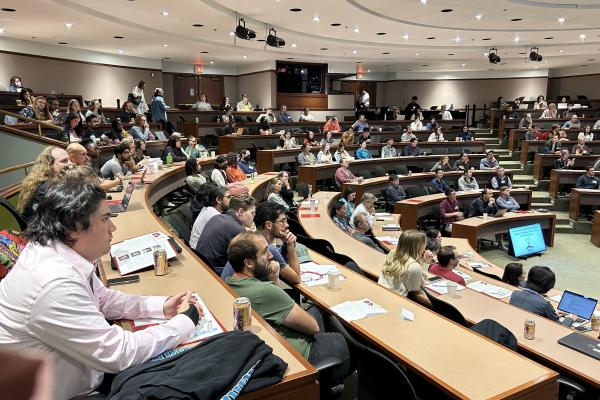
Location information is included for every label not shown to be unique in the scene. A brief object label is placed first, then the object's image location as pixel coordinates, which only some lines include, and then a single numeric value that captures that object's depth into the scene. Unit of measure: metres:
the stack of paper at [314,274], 3.36
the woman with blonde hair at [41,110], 8.17
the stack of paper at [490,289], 4.22
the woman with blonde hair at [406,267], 3.58
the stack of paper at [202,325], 1.74
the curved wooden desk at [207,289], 1.55
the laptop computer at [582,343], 2.86
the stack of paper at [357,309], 2.72
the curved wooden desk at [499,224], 7.86
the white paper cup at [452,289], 3.79
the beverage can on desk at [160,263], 2.46
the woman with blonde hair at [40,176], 3.25
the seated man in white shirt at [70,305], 1.30
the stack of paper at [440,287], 3.92
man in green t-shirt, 2.31
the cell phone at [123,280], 2.33
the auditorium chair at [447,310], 3.04
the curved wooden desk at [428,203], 8.56
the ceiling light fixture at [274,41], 10.13
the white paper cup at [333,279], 3.21
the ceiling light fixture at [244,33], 9.16
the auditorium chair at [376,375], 2.07
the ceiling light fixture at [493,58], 13.70
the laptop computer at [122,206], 3.79
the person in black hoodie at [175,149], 8.70
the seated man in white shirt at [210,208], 4.30
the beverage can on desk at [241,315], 1.83
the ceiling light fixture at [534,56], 13.40
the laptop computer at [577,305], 4.02
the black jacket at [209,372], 1.29
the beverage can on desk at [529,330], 2.99
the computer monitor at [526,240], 8.01
